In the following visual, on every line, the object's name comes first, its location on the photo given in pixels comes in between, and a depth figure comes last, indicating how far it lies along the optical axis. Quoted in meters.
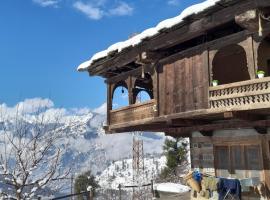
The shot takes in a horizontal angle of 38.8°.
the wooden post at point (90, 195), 15.32
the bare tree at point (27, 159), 11.24
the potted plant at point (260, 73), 10.47
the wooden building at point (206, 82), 10.74
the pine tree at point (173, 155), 41.56
